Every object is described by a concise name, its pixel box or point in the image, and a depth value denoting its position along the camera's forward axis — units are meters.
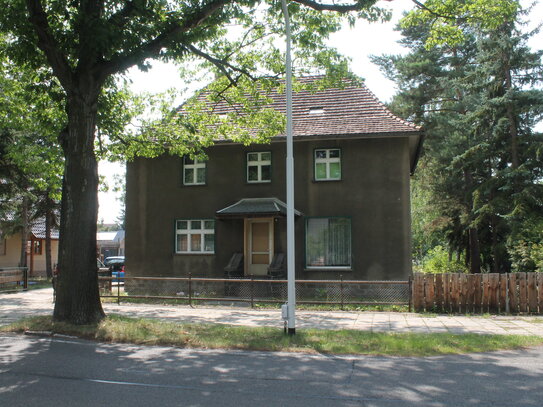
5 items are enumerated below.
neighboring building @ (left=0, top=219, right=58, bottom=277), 36.28
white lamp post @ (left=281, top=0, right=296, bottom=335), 9.69
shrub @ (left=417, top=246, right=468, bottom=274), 31.70
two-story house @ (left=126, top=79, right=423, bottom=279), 18.12
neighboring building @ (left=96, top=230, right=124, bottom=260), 61.24
